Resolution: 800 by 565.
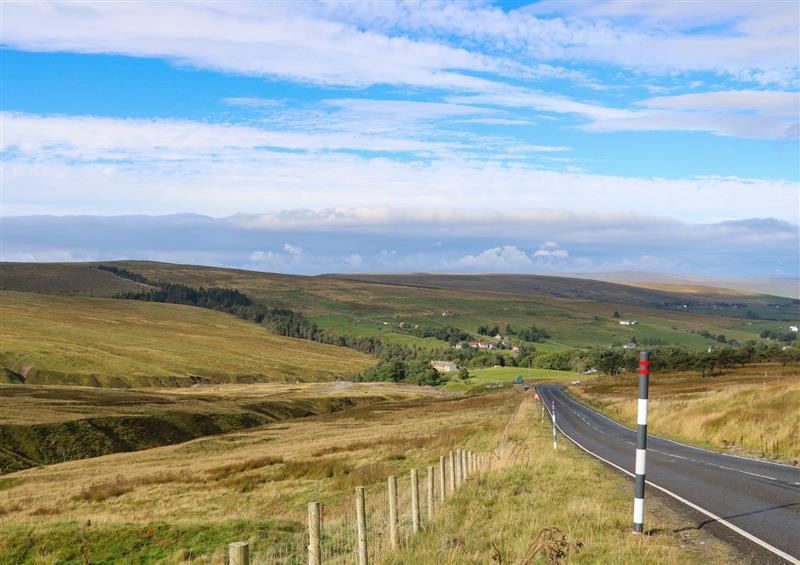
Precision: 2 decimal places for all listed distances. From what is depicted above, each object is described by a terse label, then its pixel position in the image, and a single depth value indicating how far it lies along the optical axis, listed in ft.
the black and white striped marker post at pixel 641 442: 35.68
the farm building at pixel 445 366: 595.06
